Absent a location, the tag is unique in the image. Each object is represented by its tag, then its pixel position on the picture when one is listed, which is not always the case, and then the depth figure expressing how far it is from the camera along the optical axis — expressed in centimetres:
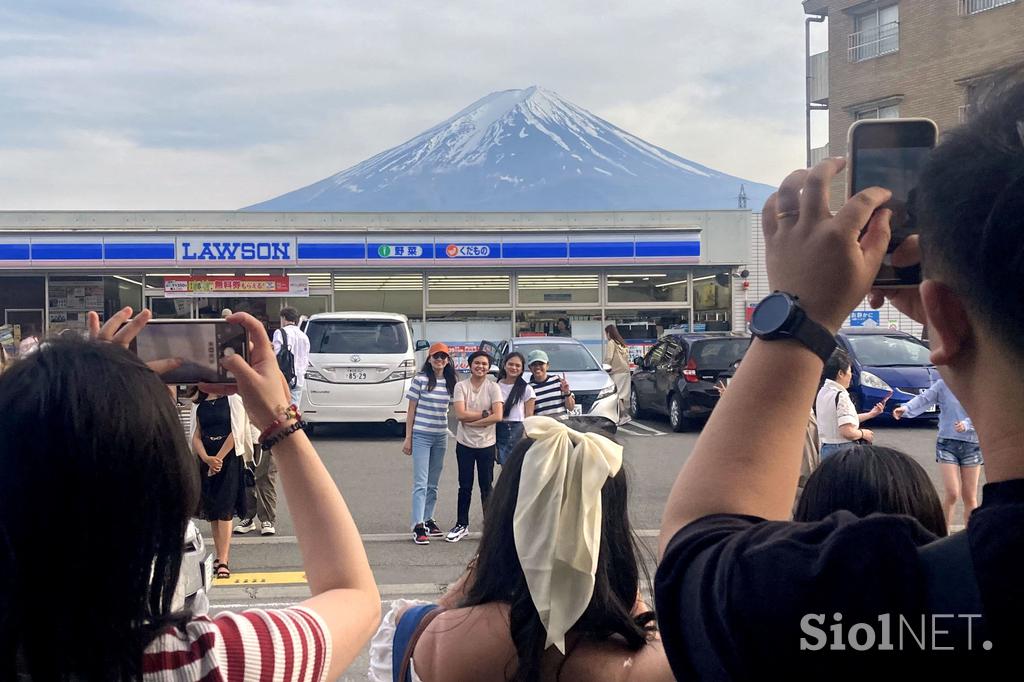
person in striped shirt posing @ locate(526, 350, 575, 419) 856
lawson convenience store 2066
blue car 1373
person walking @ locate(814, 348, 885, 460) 645
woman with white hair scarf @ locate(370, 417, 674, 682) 191
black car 1404
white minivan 1308
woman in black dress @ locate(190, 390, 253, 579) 684
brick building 2255
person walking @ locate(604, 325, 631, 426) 1265
